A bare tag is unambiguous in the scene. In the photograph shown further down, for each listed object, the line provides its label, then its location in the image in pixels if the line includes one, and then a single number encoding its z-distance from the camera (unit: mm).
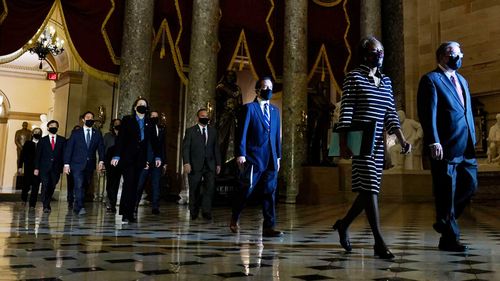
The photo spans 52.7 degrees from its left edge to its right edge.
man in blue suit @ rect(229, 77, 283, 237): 4910
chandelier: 14477
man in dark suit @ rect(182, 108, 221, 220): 6906
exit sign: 17347
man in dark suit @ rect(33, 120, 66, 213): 8234
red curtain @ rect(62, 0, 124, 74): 11125
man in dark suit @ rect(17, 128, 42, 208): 11375
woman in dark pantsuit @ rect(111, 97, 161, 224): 6160
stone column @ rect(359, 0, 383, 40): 13711
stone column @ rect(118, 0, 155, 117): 10633
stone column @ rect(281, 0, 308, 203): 12086
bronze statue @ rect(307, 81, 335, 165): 12500
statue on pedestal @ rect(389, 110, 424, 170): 12539
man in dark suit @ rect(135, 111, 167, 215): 7973
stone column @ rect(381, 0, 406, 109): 14797
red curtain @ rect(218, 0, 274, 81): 12672
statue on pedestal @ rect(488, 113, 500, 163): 11727
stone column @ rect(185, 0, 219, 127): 11062
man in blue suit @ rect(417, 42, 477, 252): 3756
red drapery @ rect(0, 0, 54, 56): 10438
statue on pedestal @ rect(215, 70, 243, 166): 11648
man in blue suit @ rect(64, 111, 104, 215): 7505
